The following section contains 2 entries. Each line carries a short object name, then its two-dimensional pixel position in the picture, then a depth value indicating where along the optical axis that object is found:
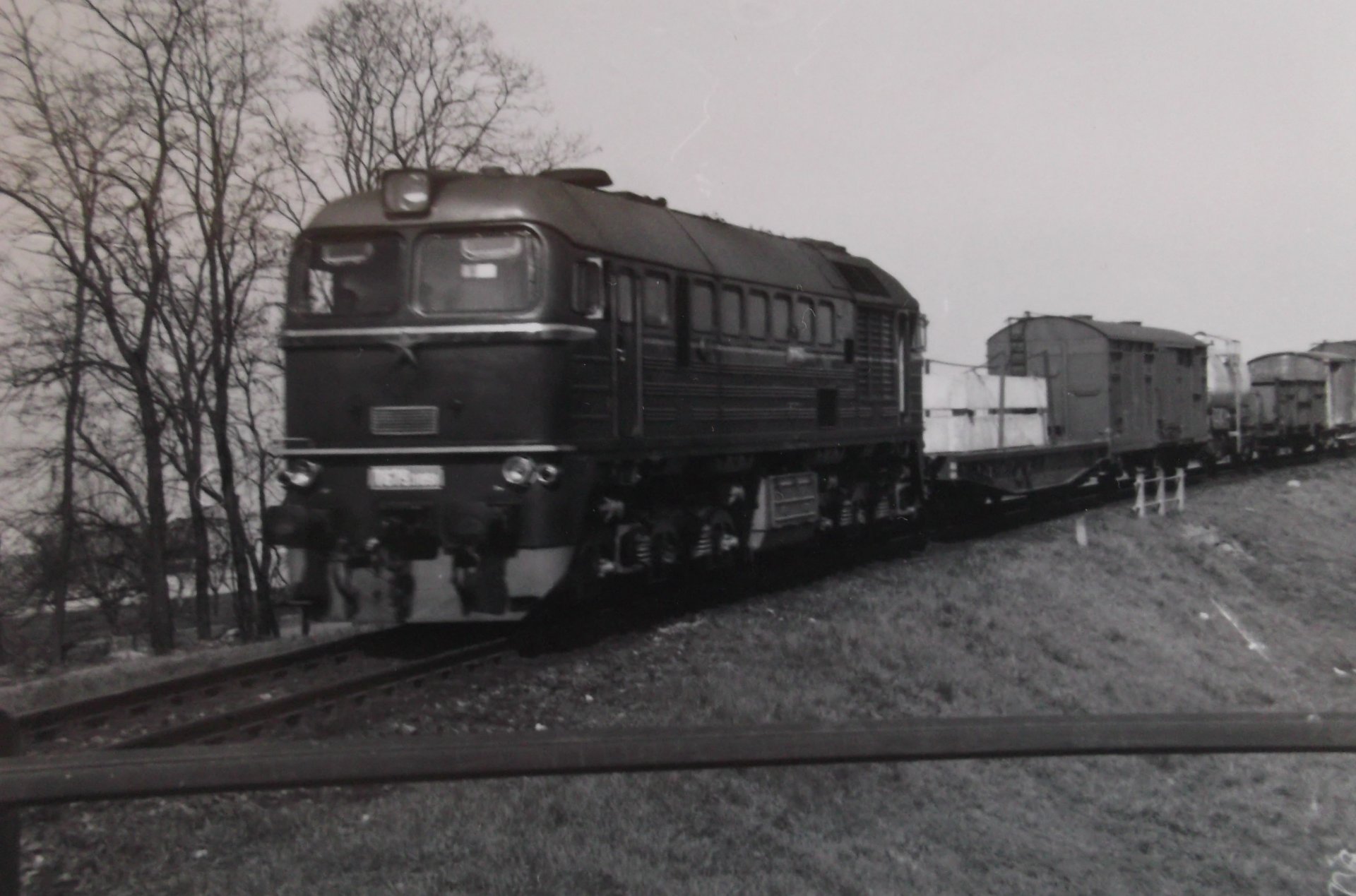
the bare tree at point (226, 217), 19.61
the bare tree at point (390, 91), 23.16
